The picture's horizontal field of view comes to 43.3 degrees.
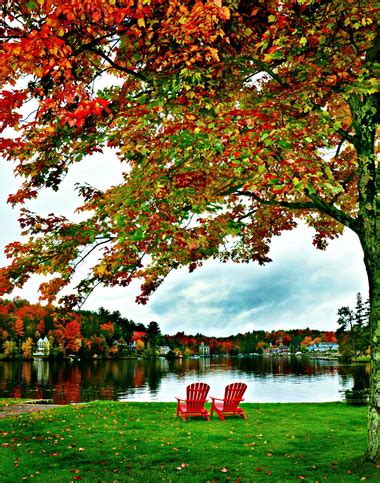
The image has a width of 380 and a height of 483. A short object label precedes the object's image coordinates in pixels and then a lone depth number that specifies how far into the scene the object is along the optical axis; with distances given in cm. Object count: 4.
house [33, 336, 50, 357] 16975
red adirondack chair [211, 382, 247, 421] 1562
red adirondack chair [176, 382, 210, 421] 1538
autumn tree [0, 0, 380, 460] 641
